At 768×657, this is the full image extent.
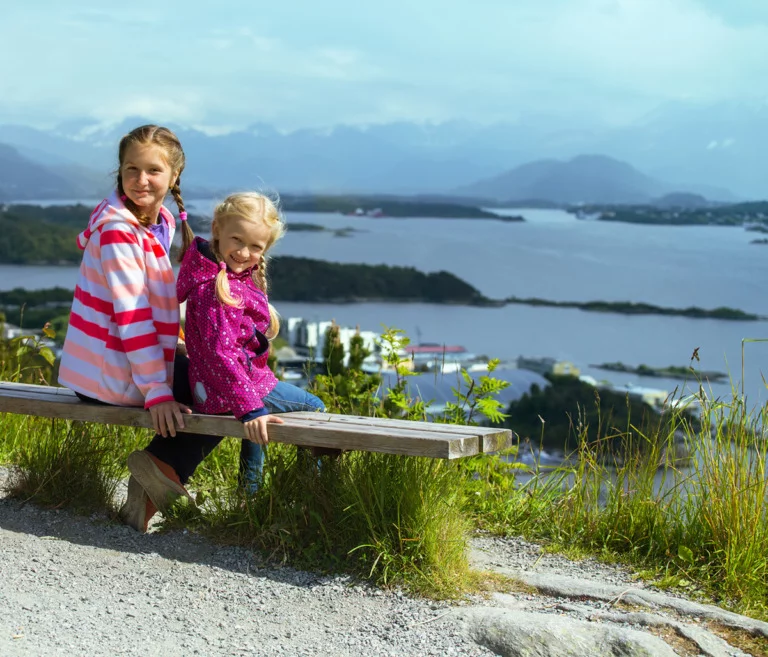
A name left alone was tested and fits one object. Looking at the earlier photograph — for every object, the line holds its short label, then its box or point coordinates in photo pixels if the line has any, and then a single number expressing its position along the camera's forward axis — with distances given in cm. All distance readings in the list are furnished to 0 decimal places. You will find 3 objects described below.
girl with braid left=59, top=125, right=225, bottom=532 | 319
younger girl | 306
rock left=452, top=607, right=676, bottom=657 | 250
